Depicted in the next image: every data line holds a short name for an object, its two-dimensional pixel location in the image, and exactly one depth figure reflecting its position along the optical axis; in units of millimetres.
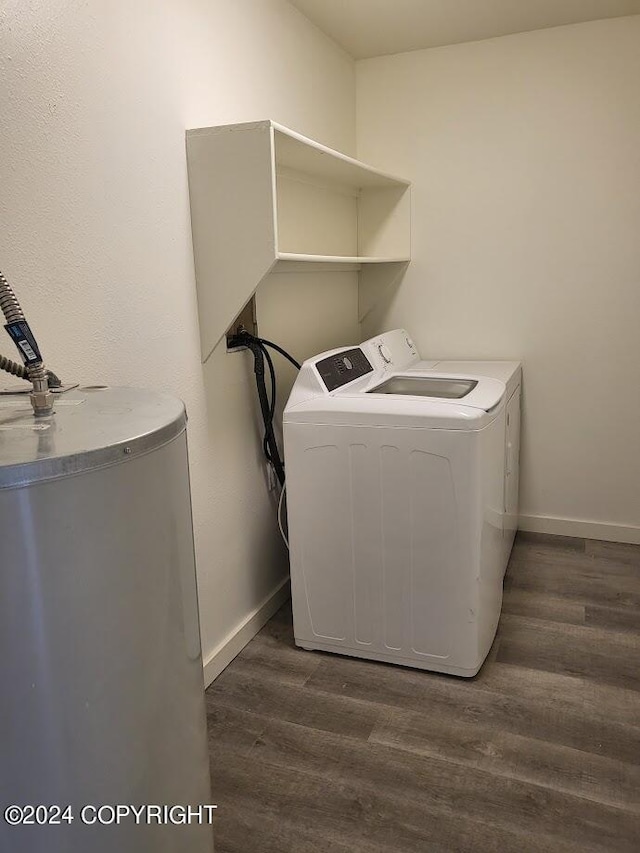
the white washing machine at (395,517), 2053
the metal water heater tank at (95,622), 820
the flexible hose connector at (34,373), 1044
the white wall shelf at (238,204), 1856
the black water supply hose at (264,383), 2318
